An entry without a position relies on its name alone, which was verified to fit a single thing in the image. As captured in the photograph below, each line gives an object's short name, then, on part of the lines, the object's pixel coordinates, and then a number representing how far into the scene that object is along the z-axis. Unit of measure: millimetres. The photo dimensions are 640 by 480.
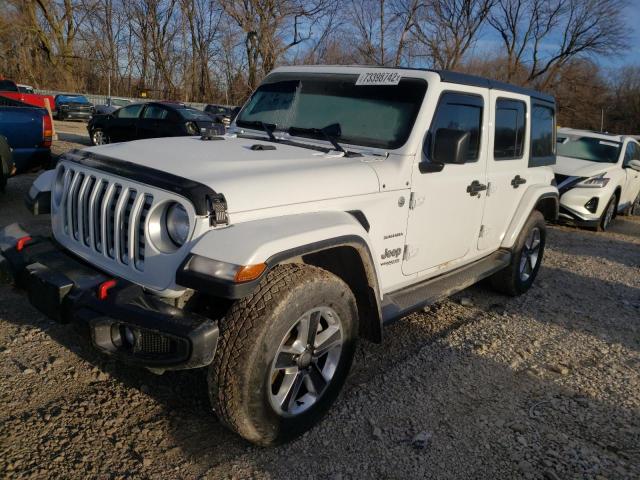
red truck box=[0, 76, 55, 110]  13252
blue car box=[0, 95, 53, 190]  7359
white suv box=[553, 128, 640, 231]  8750
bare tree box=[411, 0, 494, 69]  27656
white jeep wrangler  2328
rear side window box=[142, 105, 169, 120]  14237
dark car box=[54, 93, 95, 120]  27356
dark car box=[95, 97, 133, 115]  30203
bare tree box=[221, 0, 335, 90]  27781
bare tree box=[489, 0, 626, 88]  33594
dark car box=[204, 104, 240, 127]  25484
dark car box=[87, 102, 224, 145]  13930
